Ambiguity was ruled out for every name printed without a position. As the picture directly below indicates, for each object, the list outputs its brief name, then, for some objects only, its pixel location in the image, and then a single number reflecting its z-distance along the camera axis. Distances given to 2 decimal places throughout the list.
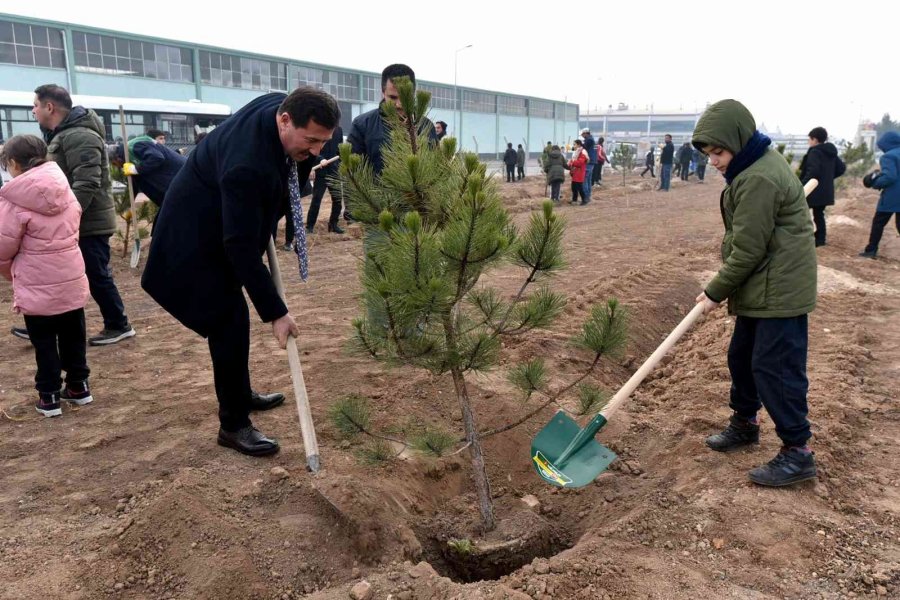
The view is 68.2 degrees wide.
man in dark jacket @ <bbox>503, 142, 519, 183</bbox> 23.87
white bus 14.37
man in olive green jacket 4.46
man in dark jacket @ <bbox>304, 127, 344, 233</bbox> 8.34
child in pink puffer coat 3.56
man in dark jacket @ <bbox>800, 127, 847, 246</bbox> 8.16
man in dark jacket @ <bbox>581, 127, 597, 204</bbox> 17.14
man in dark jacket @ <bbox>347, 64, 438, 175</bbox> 4.11
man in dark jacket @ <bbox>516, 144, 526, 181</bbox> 24.92
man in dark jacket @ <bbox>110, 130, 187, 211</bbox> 5.73
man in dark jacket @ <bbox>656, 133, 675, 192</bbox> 21.16
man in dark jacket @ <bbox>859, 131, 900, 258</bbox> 8.15
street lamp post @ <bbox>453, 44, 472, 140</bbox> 44.41
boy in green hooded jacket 2.79
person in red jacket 15.84
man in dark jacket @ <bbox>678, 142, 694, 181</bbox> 26.33
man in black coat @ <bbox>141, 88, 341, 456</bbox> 2.62
